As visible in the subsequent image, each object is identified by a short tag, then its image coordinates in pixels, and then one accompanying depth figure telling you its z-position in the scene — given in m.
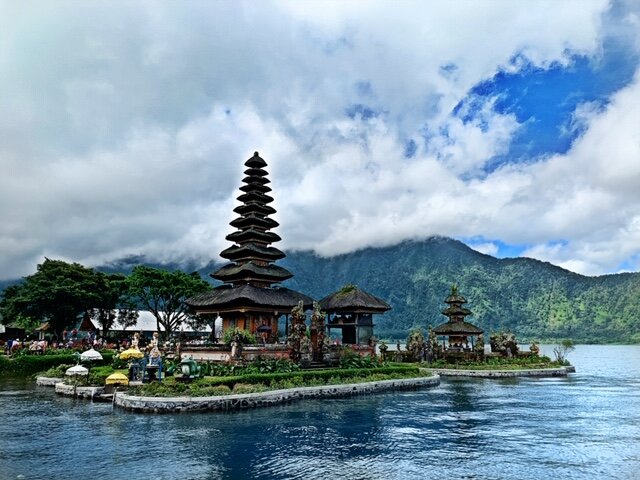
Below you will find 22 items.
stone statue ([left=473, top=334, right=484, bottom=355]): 65.62
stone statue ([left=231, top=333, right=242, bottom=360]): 41.75
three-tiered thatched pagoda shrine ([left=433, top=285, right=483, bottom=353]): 72.88
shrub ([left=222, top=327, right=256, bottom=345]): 44.78
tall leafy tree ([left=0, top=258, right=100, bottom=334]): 68.31
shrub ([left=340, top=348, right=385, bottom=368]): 47.66
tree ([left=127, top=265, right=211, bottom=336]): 71.88
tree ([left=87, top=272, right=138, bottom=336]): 74.62
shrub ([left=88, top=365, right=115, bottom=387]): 39.66
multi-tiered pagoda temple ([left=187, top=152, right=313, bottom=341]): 51.25
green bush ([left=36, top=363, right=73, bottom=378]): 47.22
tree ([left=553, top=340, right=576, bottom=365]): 70.72
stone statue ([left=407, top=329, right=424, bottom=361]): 66.38
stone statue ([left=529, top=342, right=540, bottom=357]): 68.94
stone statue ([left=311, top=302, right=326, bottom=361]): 47.91
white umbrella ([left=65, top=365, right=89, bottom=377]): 39.06
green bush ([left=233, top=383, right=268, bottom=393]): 34.03
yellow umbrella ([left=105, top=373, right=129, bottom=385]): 36.25
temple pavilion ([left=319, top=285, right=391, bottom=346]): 56.45
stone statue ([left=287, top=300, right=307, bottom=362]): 45.03
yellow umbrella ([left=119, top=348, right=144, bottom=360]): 36.53
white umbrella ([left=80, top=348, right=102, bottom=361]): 43.53
